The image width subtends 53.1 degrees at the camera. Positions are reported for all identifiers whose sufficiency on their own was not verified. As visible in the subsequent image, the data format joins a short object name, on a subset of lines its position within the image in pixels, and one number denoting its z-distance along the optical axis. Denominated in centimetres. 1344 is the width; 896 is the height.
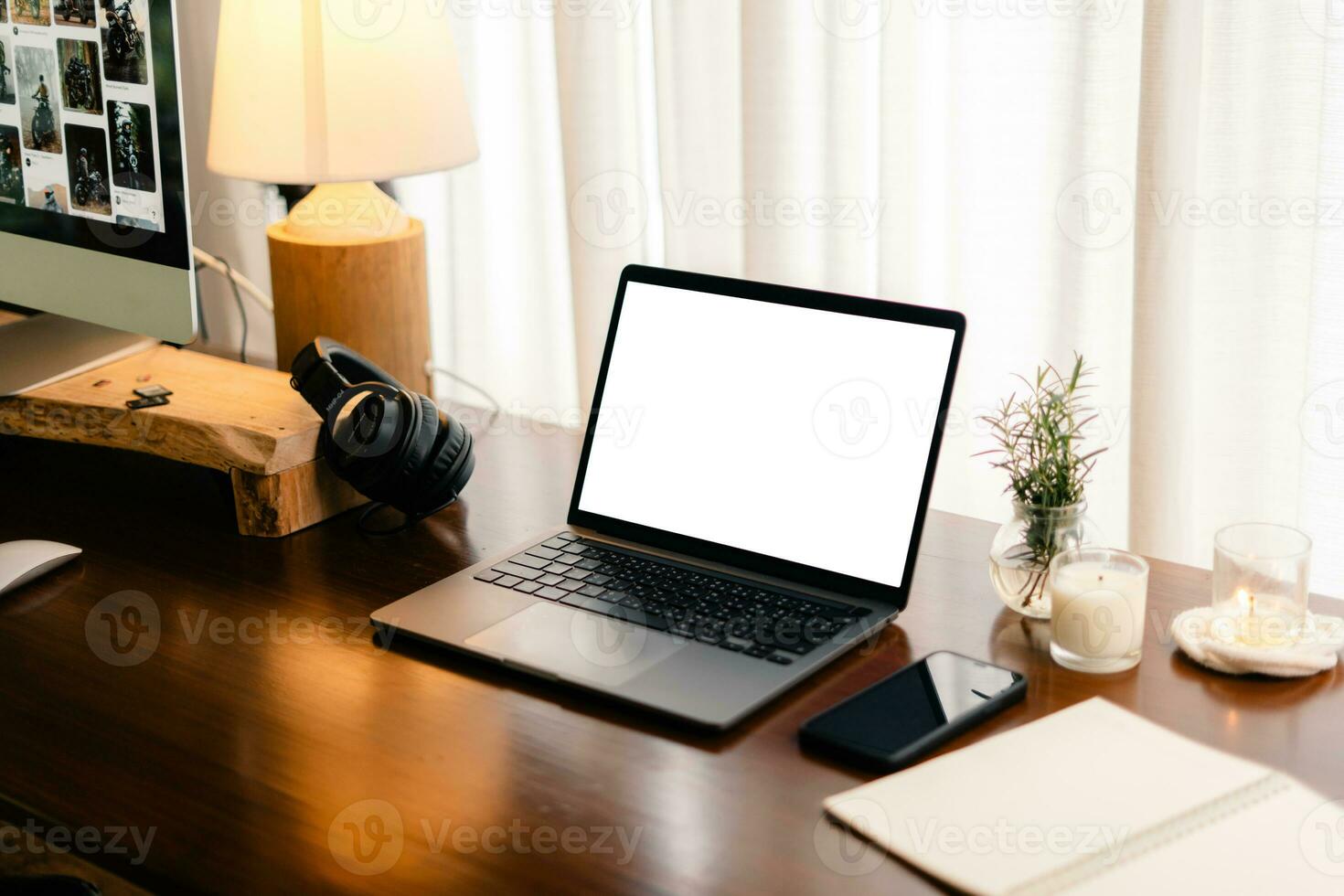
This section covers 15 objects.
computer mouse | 109
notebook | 68
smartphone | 81
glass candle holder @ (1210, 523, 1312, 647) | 89
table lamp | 136
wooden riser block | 118
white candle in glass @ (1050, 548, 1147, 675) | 89
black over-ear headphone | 115
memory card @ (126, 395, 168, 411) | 127
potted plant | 94
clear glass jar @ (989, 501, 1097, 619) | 96
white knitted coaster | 87
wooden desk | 73
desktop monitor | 122
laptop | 94
